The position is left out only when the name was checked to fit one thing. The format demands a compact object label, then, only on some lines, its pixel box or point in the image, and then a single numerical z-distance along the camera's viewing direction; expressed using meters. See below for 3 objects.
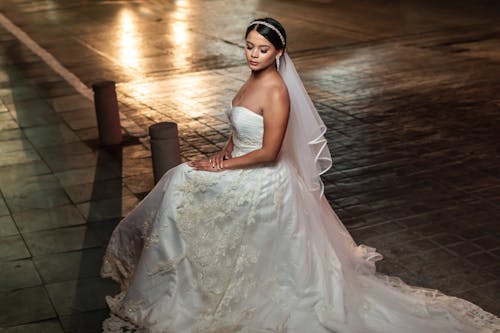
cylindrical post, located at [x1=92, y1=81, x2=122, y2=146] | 9.19
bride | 4.82
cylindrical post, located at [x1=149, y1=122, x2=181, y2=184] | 6.95
